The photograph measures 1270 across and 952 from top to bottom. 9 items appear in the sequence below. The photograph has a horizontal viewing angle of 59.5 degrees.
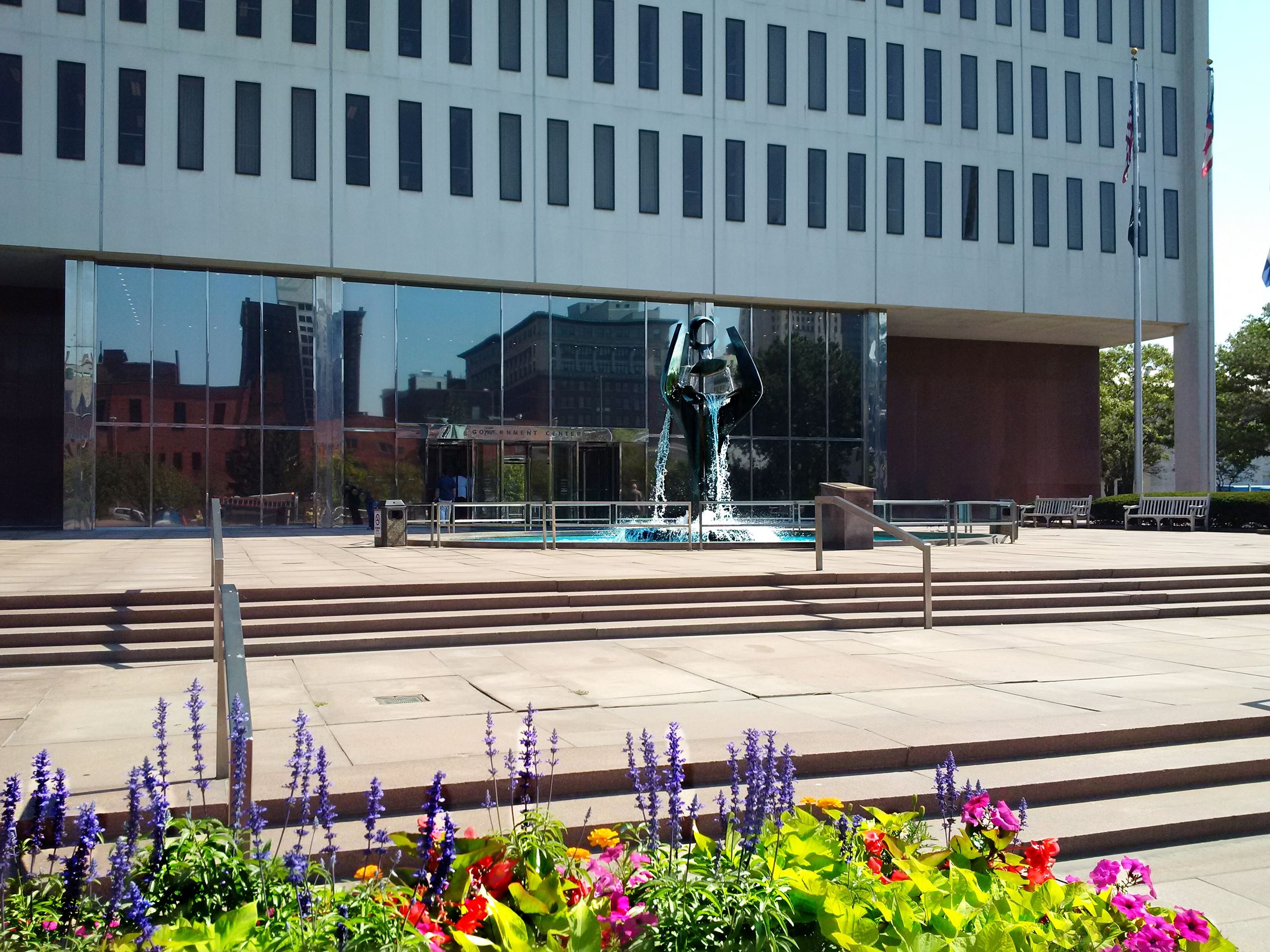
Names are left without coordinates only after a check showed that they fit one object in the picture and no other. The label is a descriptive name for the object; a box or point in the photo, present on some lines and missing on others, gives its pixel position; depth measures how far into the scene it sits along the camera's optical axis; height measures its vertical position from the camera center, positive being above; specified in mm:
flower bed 2961 -1185
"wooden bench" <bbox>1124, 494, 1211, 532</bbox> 30250 -688
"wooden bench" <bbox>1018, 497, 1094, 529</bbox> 34438 -768
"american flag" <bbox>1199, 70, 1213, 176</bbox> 30859 +9314
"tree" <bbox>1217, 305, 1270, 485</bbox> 57844 +5081
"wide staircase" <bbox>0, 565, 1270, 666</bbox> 10141 -1331
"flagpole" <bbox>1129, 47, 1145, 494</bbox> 33844 +4579
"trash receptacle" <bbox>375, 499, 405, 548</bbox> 20938 -733
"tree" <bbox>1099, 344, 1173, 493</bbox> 66750 +4585
